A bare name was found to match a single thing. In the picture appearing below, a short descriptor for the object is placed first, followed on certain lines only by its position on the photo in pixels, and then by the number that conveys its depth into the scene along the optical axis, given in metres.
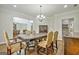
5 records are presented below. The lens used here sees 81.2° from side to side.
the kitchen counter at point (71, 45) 0.94
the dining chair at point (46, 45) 1.05
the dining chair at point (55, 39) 1.03
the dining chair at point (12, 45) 0.96
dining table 1.04
